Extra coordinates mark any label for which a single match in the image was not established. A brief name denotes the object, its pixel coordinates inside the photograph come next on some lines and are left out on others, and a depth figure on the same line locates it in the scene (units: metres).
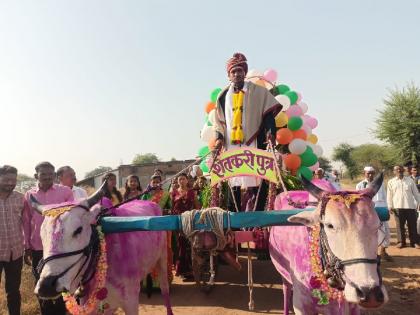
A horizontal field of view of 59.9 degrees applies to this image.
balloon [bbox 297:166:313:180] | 5.98
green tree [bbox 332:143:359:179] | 53.14
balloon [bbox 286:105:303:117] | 6.88
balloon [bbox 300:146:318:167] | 6.15
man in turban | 4.56
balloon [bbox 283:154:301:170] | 5.83
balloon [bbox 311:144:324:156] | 6.99
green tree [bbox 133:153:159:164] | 76.69
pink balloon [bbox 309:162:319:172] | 6.49
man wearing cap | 7.77
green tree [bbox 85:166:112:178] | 82.91
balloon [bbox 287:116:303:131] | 6.50
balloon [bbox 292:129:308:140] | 6.48
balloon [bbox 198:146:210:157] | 6.78
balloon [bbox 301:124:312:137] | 6.75
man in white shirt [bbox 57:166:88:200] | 5.68
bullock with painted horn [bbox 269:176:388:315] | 2.14
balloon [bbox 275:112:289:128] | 6.36
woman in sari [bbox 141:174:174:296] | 6.28
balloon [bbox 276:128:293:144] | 6.17
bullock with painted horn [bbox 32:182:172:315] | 2.71
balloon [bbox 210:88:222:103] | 7.23
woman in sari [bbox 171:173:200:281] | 6.28
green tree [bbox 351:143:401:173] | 45.38
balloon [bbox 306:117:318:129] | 7.80
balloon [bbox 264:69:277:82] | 7.59
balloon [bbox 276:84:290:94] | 7.24
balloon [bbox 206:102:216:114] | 7.21
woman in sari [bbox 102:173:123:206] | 6.57
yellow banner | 3.46
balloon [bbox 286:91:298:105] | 7.05
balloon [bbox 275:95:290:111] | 6.64
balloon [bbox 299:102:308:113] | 7.43
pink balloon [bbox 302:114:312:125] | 7.53
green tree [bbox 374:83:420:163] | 20.62
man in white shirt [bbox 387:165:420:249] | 9.53
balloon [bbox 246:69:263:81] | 7.58
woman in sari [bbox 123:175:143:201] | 6.49
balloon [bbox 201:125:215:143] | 6.57
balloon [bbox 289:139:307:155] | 6.08
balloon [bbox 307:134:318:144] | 7.26
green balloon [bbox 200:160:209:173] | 5.85
